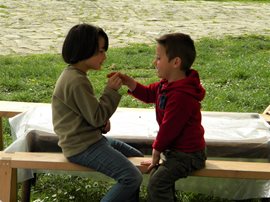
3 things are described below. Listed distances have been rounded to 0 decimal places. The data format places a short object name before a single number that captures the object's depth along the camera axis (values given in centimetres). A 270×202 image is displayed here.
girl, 318
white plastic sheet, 387
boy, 315
